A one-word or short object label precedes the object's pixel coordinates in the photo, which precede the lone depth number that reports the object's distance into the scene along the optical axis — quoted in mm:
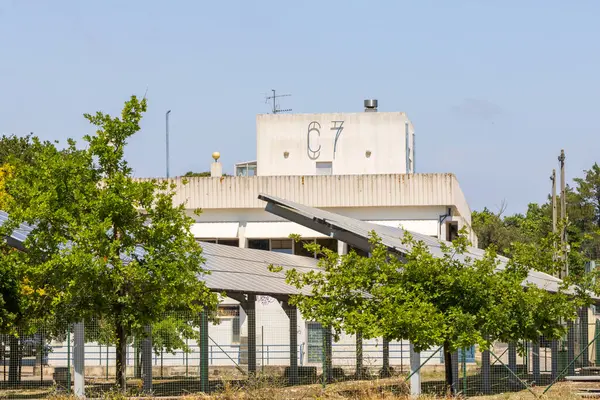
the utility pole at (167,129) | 72431
